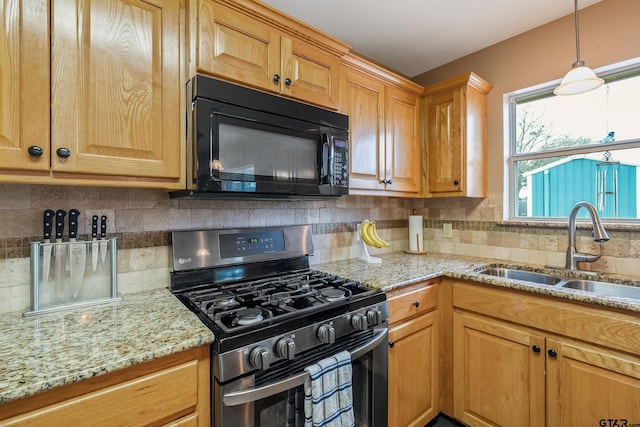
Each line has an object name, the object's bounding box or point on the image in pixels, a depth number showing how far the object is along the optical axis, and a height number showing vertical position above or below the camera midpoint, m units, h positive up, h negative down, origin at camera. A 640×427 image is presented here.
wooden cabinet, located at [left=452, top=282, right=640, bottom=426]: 1.25 -0.68
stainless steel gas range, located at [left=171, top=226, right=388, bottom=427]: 0.97 -0.37
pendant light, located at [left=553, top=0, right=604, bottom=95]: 1.40 +0.60
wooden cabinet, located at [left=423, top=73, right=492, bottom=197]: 2.11 +0.54
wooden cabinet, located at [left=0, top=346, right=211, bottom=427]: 0.73 -0.47
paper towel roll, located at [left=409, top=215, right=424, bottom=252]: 2.49 -0.15
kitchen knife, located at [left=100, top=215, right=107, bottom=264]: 1.25 -0.10
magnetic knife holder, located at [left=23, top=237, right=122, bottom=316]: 1.12 -0.24
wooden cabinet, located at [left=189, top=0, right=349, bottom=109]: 1.25 +0.74
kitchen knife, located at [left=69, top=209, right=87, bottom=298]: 1.20 -0.16
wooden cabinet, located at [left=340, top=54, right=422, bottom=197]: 1.85 +0.56
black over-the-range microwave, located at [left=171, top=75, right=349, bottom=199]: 1.19 +0.30
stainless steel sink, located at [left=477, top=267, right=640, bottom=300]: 1.60 -0.39
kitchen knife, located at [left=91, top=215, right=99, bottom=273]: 1.24 -0.12
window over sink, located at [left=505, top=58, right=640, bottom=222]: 1.78 +0.40
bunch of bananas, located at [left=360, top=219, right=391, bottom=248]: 2.06 -0.14
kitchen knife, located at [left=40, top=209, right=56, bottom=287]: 1.15 -0.12
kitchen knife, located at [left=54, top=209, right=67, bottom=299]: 1.17 -0.15
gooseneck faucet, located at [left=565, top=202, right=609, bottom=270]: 1.71 -0.21
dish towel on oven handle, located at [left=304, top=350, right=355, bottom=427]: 1.07 -0.64
